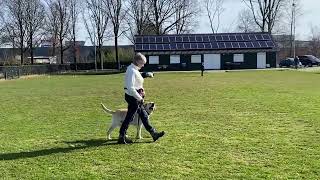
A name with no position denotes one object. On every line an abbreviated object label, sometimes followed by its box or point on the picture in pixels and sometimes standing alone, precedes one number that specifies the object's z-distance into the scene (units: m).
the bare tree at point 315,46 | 98.39
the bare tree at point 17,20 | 75.94
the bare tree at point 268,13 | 77.69
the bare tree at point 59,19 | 80.31
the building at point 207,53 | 66.88
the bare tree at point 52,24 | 79.94
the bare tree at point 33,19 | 76.75
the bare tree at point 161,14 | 77.69
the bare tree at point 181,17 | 80.19
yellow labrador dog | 10.02
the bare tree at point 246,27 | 83.19
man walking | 9.29
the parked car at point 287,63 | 71.05
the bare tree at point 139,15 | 78.31
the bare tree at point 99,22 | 81.00
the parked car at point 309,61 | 71.81
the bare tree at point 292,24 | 81.54
